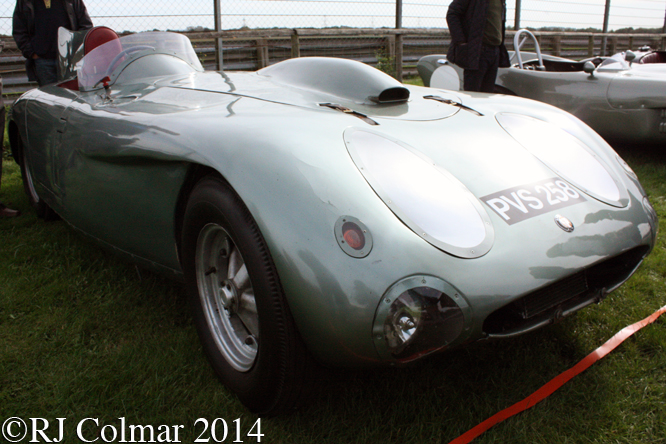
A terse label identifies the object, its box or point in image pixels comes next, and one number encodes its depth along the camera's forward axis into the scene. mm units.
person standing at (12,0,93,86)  4734
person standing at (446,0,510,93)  4730
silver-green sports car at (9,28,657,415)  1301
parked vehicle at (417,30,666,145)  4195
